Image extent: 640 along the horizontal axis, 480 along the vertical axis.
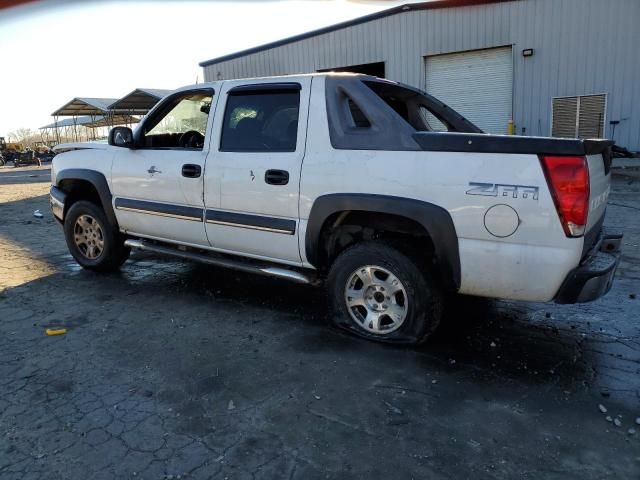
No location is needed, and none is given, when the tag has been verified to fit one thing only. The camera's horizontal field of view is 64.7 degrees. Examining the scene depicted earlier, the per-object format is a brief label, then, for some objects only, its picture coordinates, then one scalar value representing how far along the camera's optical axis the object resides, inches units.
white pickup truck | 116.1
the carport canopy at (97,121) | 1481.3
